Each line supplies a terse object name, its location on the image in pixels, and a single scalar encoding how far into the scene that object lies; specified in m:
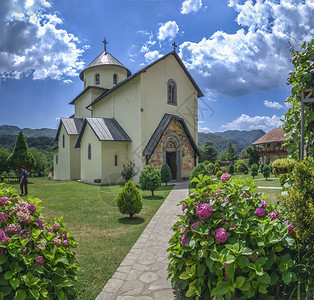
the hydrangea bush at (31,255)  2.21
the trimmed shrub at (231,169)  26.54
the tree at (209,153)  50.16
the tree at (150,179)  10.76
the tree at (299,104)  3.91
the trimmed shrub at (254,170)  21.39
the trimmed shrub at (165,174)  14.80
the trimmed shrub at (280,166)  13.36
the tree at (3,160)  22.22
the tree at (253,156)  37.38
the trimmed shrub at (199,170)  12.11
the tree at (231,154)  44.00
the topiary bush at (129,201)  7.06
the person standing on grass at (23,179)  11.71
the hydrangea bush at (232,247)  2.33
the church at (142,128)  16.50
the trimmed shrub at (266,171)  20.00
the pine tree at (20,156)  19.35
